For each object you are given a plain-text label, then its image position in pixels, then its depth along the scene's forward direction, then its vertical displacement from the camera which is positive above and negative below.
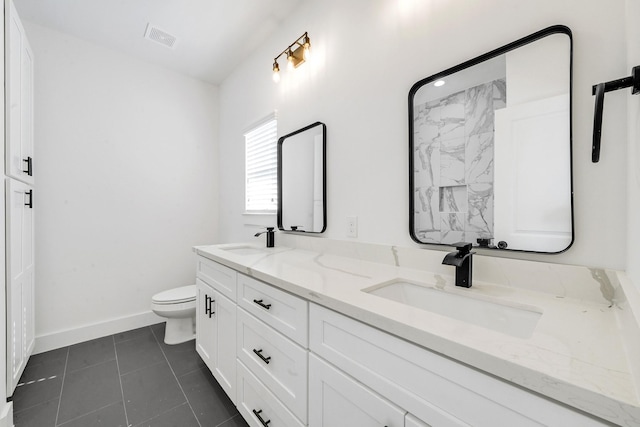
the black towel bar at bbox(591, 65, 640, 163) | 0.57 +0.25
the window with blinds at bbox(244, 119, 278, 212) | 2.26 +0.40
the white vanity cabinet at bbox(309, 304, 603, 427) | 0.47 -0.37
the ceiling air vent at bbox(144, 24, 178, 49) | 2.19 +1.50
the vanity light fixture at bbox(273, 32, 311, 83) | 1.79 +1.10
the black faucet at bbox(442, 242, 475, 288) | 0.92 -0.19
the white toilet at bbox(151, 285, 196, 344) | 2.17 -0.80
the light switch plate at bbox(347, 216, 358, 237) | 1.53 -0.08
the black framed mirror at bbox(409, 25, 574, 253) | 0.87 +0.23
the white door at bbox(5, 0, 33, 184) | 1.45 +0.70
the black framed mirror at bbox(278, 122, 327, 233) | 1.74 +0.23
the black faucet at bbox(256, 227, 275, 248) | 2.06 -0.18
